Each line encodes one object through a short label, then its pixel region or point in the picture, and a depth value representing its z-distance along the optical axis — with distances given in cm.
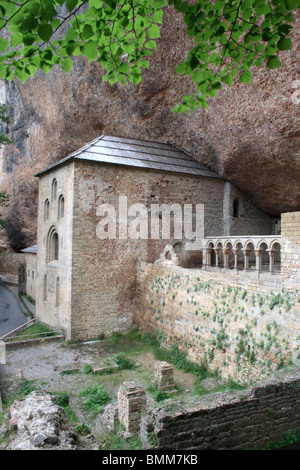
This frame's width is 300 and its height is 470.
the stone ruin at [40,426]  429
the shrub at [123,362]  1061
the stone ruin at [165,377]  876
